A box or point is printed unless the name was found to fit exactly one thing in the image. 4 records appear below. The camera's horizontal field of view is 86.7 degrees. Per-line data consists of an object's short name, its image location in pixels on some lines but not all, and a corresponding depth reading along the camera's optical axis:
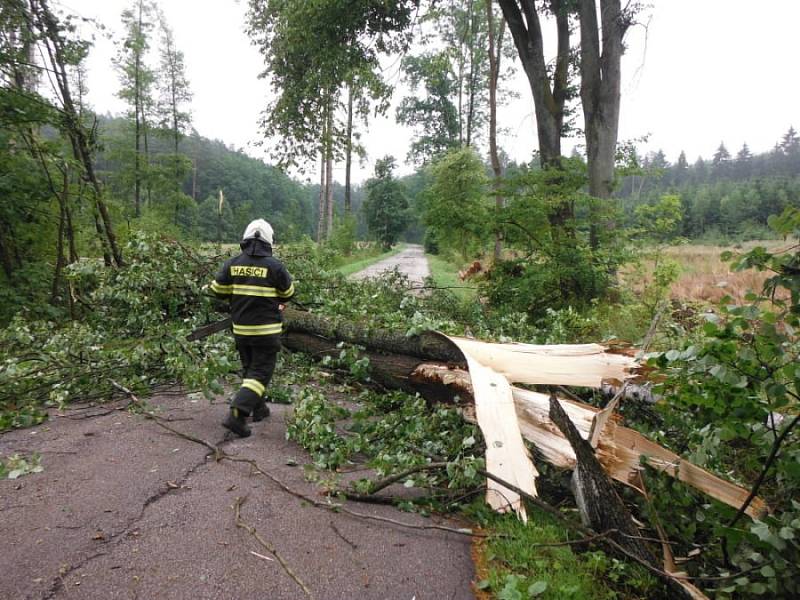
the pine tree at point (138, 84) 22.78
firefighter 3.84
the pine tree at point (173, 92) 26.09
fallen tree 2.42
